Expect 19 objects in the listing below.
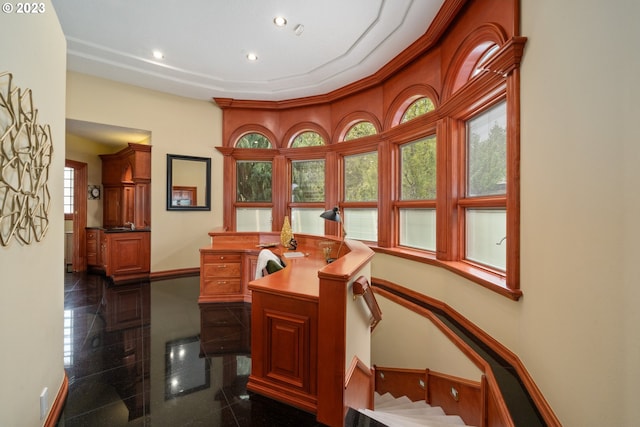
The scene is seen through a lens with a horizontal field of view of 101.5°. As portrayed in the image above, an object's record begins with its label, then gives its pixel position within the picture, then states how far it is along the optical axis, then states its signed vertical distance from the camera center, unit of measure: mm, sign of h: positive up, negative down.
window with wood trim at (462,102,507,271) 2176 +235
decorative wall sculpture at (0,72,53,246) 1026 +206
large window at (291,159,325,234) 4910 +354
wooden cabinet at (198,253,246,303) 3566 -892
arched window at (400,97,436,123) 3311 +1400
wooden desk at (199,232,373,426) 1561 -805
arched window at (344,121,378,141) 4231 +1395
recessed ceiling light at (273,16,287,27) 2932 +2197
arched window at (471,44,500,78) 2311 +1475
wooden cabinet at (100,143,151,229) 4926 +537
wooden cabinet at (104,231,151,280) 4418 -725
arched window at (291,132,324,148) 4922 +1417
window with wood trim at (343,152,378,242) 4164 +293
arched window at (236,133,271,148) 5215 +1445
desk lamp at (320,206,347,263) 2877 -26
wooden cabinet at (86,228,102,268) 5102 -672
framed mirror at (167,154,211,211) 4785 +572
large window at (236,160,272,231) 5254 +474
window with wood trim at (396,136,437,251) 3234 +255
